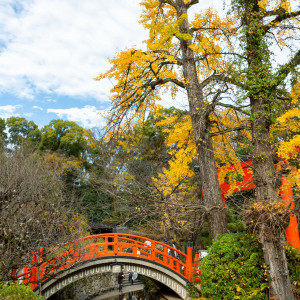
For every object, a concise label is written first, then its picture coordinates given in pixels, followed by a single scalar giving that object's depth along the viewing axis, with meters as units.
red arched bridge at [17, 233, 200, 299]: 8.59
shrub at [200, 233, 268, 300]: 6.33
